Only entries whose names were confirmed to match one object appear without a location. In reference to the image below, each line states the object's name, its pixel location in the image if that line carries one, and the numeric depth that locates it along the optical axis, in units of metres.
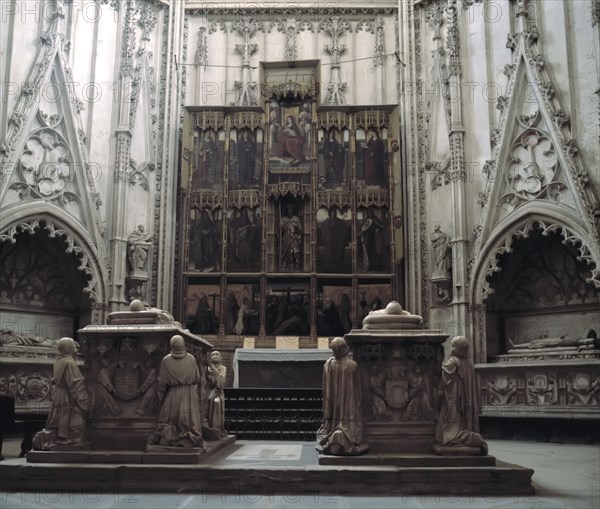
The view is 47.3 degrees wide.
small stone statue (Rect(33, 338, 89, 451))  7.53
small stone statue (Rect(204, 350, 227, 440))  9.98
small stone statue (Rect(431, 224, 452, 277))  15.68
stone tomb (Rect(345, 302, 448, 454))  7.71
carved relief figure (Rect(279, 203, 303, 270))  16.83
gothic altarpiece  16.52
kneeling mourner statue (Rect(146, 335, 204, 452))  7.50
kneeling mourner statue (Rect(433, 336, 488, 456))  7.50
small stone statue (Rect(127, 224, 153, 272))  15.89
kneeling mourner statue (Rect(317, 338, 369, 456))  7.46
